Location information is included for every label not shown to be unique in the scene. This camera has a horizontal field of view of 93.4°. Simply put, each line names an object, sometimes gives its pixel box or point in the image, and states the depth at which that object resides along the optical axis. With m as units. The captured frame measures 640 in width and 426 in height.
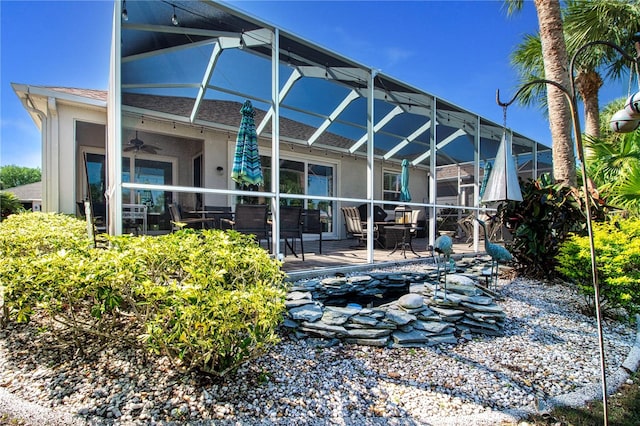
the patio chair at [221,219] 5.44
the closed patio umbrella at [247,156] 4.59
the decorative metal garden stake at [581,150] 1.51
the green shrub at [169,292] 1.67
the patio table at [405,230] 6.02
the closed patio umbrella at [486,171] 9.78
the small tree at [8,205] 8.88
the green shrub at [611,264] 3.19
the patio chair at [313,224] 5.95
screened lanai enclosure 4.13
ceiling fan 7.07
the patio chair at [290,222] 4.80
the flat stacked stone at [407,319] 2.64
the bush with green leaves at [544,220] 4.55
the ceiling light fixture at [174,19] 3.95
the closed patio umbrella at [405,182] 8.18
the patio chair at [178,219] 4.92
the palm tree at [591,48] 6.82
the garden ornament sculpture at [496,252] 3.93
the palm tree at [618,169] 3.95
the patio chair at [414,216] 7.32
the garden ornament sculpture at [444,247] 3.26
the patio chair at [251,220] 4.40
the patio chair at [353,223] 6.59
